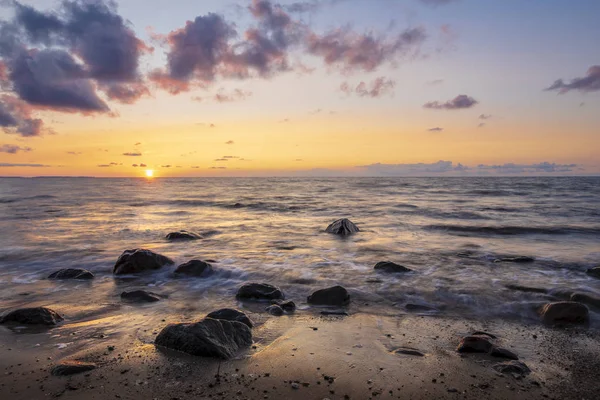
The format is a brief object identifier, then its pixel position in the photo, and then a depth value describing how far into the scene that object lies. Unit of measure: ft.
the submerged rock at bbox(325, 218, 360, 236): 50.14
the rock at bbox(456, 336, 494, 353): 14.74
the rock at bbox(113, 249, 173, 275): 28.87
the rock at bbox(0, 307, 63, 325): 17.51
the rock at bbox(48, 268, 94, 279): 27.22
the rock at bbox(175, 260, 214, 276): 28.32
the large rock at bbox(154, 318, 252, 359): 14.15
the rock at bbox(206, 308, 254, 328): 17.43
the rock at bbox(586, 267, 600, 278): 28.31
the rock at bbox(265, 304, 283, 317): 19.36
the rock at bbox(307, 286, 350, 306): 21.20
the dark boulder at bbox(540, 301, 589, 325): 18.44
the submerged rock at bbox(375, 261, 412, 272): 29.07
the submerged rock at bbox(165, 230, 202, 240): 47.06
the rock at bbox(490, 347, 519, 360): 14.26
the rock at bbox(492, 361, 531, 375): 13.08
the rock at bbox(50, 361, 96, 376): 12.70
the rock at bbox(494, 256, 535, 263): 33.30
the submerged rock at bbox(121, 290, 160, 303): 21.81
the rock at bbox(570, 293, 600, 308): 21.47
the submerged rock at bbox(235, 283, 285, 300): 22.06
